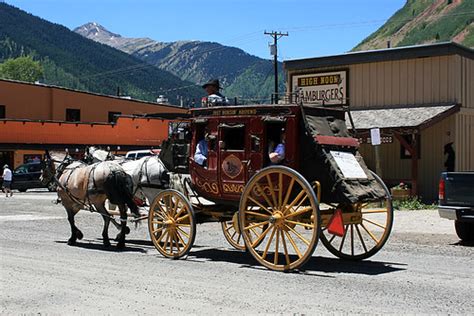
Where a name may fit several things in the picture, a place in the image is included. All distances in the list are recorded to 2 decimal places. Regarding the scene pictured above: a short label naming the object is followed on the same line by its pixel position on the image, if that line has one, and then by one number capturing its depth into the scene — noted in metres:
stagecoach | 10.96
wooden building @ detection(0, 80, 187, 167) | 48.28
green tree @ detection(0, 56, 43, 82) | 159.12
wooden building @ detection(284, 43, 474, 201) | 25.02
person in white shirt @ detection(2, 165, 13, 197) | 36.57
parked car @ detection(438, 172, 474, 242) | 14.62
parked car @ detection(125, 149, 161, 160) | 35.62
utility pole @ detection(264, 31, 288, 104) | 54.96
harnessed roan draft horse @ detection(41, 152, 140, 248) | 14.38
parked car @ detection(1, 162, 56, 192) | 42.12
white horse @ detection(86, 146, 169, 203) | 15.33
